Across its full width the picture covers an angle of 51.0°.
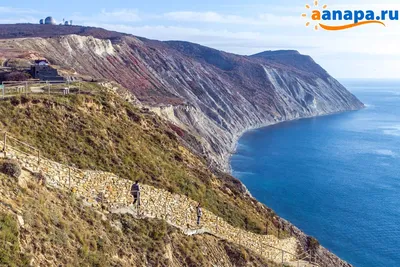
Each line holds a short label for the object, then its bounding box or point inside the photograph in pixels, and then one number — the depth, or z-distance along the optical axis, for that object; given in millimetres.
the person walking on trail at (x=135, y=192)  19422
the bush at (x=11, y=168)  14252
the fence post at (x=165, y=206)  20569
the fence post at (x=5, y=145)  15934
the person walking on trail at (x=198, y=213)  22112
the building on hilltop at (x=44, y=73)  40500
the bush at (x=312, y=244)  35581
